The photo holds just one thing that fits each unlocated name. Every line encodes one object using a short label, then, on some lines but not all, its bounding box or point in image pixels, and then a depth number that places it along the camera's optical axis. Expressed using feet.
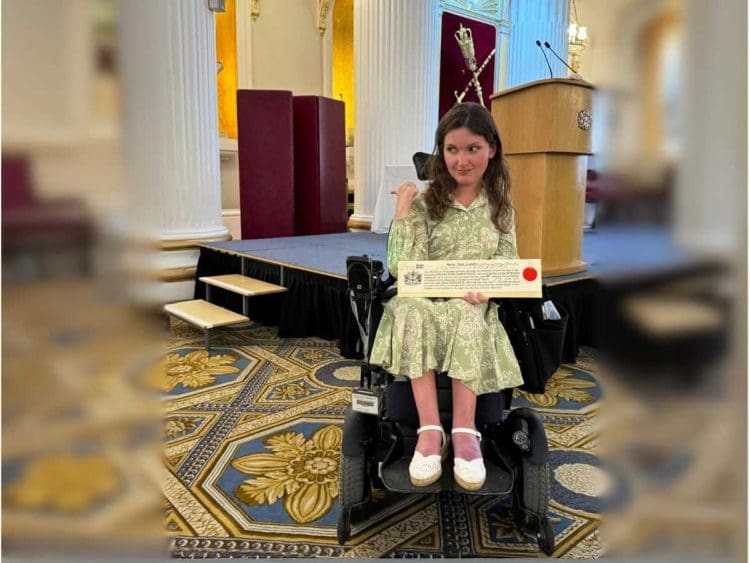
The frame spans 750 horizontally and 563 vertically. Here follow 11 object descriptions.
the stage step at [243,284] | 12.75
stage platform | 10.99
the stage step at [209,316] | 11.46
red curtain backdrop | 24.41
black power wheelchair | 5.11
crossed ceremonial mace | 23.82
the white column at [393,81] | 19.98
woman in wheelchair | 5.12
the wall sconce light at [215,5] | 15.43
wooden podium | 9.41
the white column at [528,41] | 26.50
